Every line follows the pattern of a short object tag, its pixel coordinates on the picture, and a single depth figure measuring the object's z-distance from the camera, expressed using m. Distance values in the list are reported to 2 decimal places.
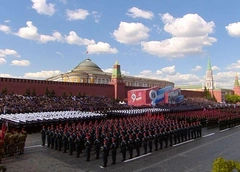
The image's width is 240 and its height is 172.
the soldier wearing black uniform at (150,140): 11.64
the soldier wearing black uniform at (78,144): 10.53
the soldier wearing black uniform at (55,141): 11.70
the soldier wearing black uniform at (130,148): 10.41
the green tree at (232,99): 92.12
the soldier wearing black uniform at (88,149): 9.90
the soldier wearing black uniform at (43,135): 12.60
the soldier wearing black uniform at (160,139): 12.49
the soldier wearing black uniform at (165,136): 12.88
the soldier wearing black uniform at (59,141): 11.54
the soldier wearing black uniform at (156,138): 12.09
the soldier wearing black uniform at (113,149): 9.59
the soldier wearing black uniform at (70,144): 10.88
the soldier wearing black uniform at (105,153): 9.14
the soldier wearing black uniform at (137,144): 10.89
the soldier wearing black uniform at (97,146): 10.25
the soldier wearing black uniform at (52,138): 11.95
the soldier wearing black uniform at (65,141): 11.18
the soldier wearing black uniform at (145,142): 11.29
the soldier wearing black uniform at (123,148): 10.03
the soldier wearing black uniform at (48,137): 12.20
